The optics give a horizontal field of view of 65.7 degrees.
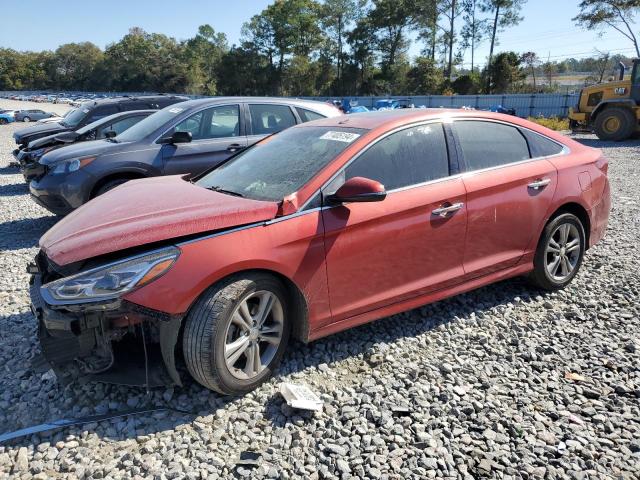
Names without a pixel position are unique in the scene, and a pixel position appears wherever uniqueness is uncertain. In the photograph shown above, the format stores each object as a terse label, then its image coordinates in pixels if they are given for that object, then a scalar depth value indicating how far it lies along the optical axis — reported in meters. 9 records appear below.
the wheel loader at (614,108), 16.48
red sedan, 2.64
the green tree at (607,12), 35.31
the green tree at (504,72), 42.59
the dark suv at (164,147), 6.26
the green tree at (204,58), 79.04
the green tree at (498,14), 47.72
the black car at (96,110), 11.41
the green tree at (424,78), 50.62
